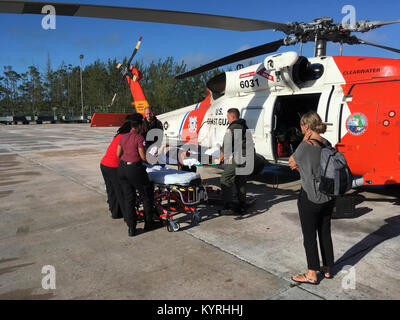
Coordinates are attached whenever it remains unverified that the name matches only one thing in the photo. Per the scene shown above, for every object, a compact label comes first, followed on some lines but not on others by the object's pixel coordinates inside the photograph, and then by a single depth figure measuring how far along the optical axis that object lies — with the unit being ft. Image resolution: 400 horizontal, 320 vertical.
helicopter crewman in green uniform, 16.46
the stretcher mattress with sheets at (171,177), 15.01
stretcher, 15.01
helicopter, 16.19
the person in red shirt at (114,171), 15.05
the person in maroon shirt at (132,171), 13.93
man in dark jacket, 19.07
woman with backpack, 9.39
